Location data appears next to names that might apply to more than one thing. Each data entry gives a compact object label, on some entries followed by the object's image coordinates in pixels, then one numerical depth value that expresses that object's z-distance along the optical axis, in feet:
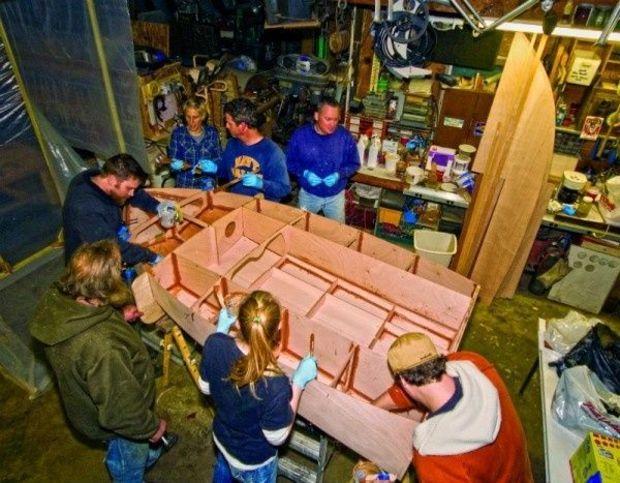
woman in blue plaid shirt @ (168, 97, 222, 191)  15.19
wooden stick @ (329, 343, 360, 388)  9.18
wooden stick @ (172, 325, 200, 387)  11.31
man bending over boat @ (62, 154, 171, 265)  10.65
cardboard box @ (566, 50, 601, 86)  14.96
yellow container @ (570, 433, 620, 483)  7.07
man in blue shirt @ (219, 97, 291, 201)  13.76
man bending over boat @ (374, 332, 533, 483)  6.10
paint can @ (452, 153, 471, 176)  17.63
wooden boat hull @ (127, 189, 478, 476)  8.65
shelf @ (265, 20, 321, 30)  19.78
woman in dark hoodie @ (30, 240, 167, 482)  7.02
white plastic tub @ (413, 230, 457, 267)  16.79
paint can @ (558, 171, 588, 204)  15.55
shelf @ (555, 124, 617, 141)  16.19
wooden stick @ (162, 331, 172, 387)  11.92
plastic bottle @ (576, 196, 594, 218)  15.51
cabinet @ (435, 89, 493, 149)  17.25
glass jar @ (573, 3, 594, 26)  11.91
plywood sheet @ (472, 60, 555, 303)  12.94
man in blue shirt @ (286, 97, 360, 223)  15.07
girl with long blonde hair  6.39
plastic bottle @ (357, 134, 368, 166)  18.89
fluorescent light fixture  9.43
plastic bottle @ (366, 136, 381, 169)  18.77
